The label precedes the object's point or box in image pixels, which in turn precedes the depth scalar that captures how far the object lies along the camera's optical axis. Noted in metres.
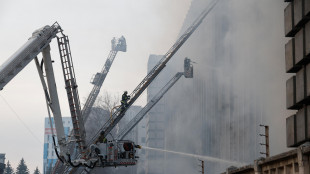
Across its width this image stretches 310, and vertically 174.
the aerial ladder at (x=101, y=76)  67.50
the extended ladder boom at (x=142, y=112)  47.69
